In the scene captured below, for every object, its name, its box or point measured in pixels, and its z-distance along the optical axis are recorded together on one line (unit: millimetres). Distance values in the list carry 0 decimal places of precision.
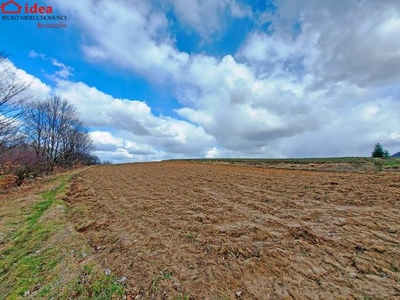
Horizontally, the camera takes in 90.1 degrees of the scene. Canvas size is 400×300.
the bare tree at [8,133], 13727
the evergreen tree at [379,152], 36938
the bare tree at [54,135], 38575
